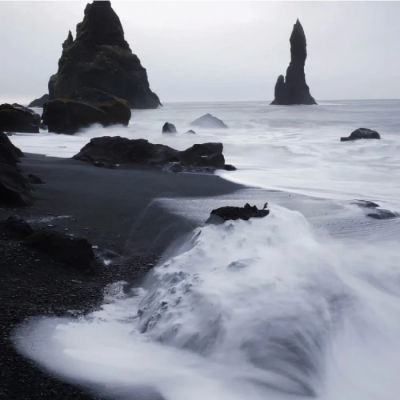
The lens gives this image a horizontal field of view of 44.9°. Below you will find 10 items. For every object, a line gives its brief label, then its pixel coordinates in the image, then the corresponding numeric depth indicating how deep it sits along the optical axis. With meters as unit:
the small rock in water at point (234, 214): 4.03
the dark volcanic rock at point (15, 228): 3.54
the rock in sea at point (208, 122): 22.57
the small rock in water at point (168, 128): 16.29
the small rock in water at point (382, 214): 4.88
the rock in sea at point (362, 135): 14.30
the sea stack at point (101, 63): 39.81
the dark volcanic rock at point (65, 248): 3.31
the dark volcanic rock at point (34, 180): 5.73
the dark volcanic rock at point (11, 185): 4.54
